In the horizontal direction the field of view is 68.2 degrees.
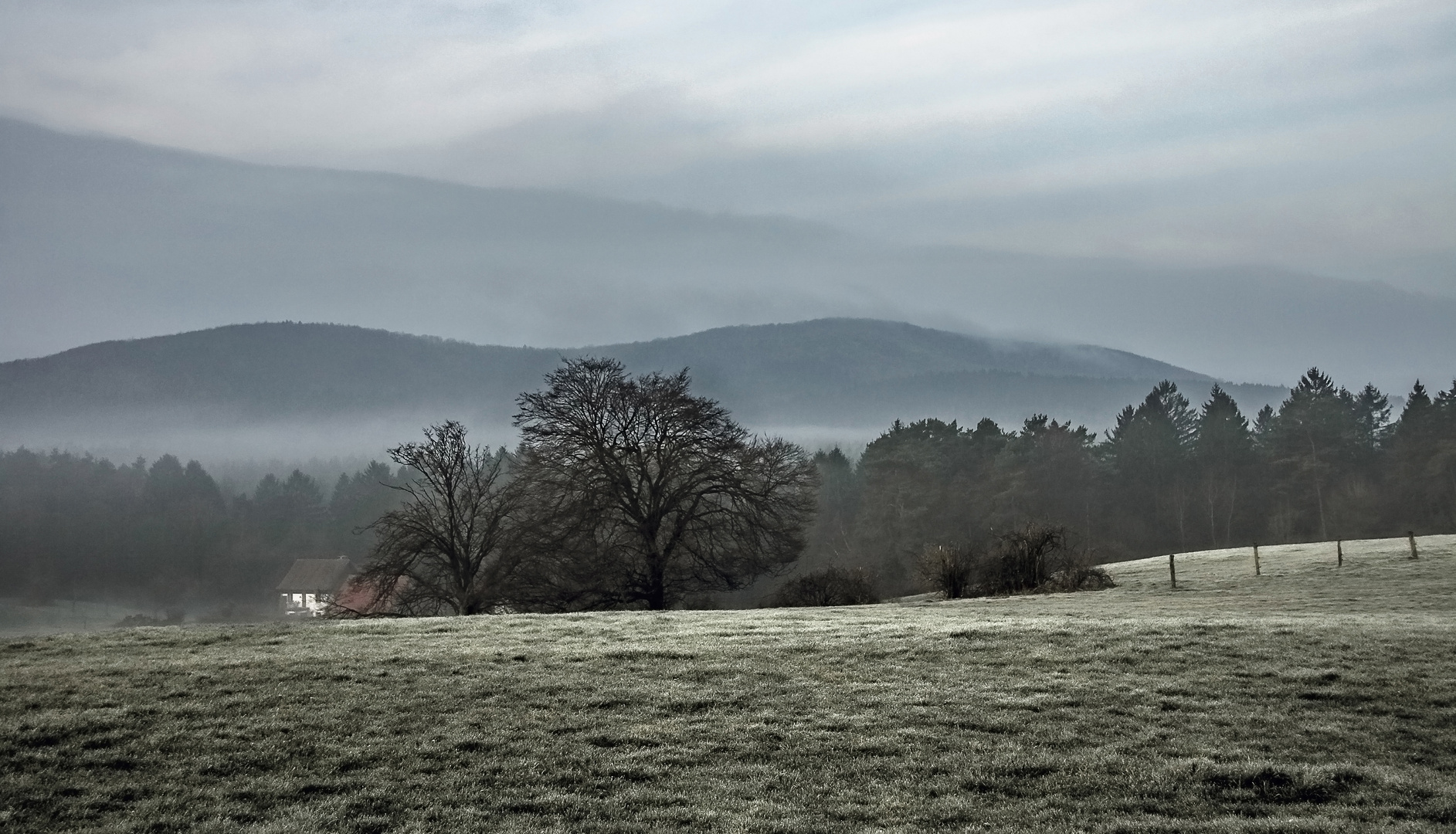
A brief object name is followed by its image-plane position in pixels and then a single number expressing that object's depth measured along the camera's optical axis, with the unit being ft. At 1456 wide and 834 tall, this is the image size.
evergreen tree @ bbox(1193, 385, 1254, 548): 324.80
